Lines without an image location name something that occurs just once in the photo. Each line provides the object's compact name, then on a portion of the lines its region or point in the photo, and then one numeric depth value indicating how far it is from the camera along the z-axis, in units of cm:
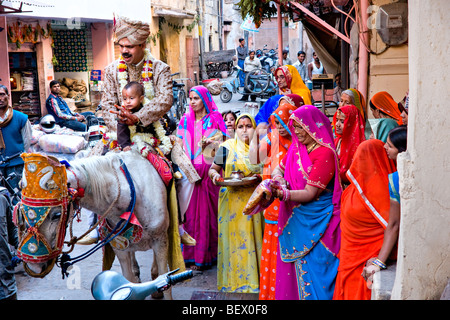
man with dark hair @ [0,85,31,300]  679
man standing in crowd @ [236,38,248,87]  2349
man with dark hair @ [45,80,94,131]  1088
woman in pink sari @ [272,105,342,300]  396
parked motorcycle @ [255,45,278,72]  2350
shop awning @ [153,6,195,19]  2012
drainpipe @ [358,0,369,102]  675
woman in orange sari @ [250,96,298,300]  452
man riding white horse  475
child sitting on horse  469
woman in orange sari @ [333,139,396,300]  332
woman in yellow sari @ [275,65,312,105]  755
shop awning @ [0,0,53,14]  1096
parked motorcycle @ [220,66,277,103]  1845
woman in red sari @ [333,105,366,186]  479
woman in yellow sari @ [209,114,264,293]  527
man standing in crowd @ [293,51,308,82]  1780
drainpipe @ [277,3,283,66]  1059
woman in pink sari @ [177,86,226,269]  617
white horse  409
